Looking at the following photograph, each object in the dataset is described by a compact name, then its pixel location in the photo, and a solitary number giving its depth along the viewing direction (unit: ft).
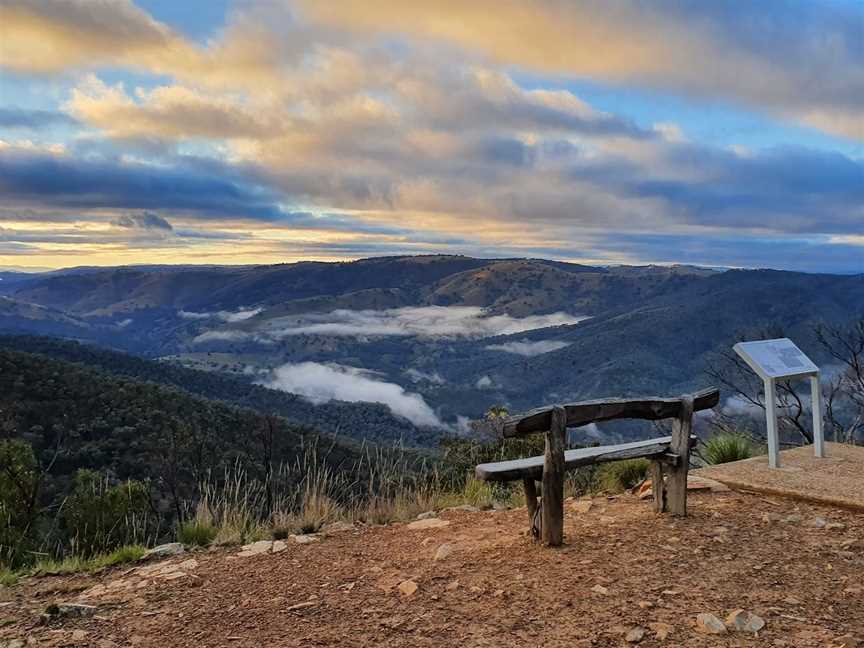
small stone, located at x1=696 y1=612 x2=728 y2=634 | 10.43
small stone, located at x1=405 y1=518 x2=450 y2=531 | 17.10
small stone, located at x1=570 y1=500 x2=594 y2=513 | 17.83
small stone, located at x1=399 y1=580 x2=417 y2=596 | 12.35
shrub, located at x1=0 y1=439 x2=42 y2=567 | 17.07
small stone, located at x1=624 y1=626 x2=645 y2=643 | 10.16
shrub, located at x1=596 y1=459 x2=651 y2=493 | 21.76
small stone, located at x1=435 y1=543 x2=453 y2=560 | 14.22
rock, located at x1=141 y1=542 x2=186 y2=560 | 15.70
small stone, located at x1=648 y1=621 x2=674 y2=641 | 10.24
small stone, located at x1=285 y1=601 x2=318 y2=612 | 11.92
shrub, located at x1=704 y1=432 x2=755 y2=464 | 24.80
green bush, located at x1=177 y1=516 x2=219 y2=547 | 16.60
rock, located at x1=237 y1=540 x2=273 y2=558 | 15.47
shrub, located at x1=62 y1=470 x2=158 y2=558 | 17.99
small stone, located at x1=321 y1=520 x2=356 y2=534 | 17.33
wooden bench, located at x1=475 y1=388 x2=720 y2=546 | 14.33
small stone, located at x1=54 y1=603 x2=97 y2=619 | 11.89
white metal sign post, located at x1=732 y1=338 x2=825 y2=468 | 21.42
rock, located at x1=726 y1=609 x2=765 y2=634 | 10.49
